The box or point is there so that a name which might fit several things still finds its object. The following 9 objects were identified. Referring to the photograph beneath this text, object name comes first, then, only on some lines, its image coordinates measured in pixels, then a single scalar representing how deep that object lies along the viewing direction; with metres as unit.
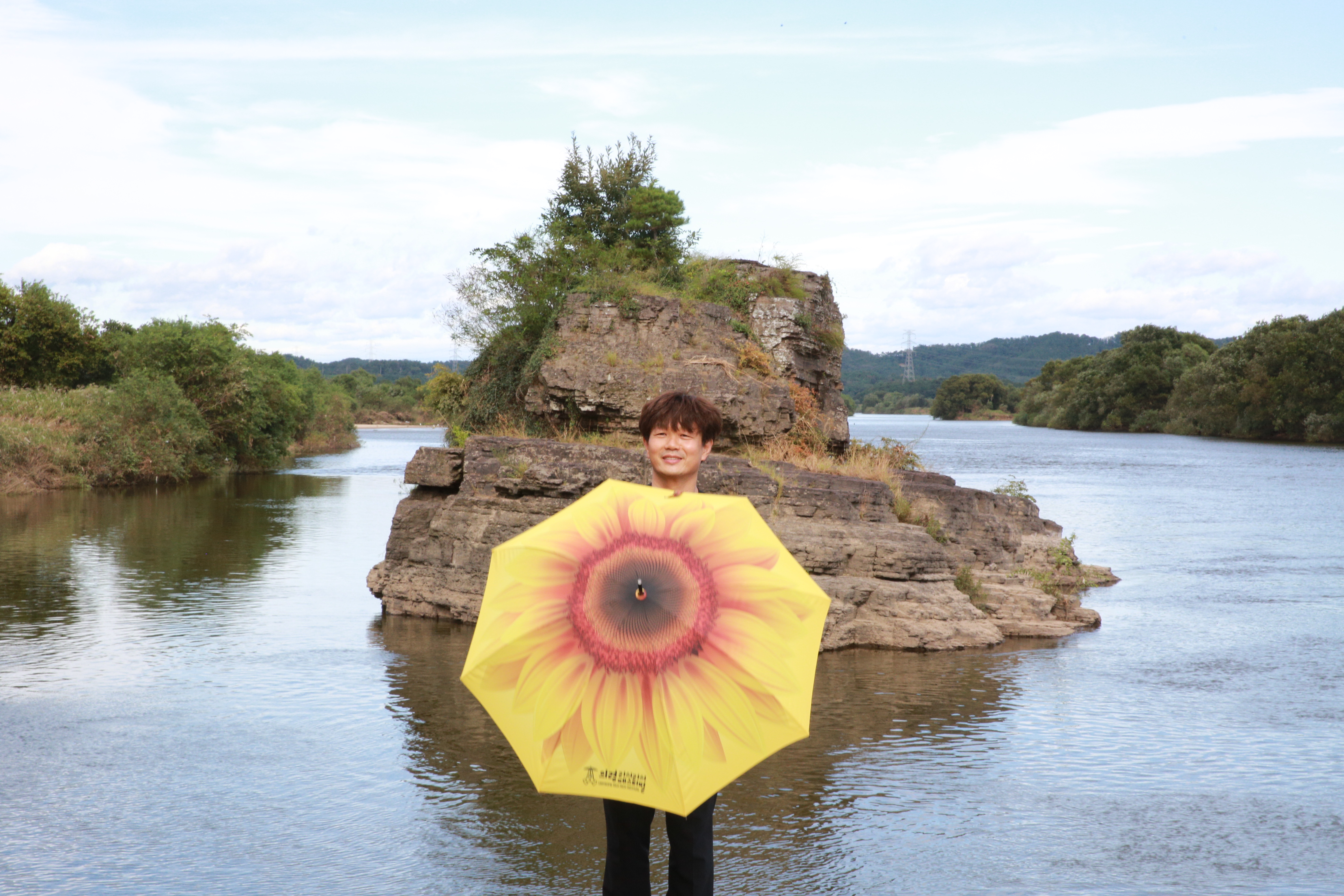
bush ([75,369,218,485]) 36.41
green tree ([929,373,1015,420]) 176.00
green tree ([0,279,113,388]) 44.22
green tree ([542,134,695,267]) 18.28
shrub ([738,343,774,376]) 16.27
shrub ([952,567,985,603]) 13.95
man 3.95
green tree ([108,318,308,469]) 42.09
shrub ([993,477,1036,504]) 19.37
